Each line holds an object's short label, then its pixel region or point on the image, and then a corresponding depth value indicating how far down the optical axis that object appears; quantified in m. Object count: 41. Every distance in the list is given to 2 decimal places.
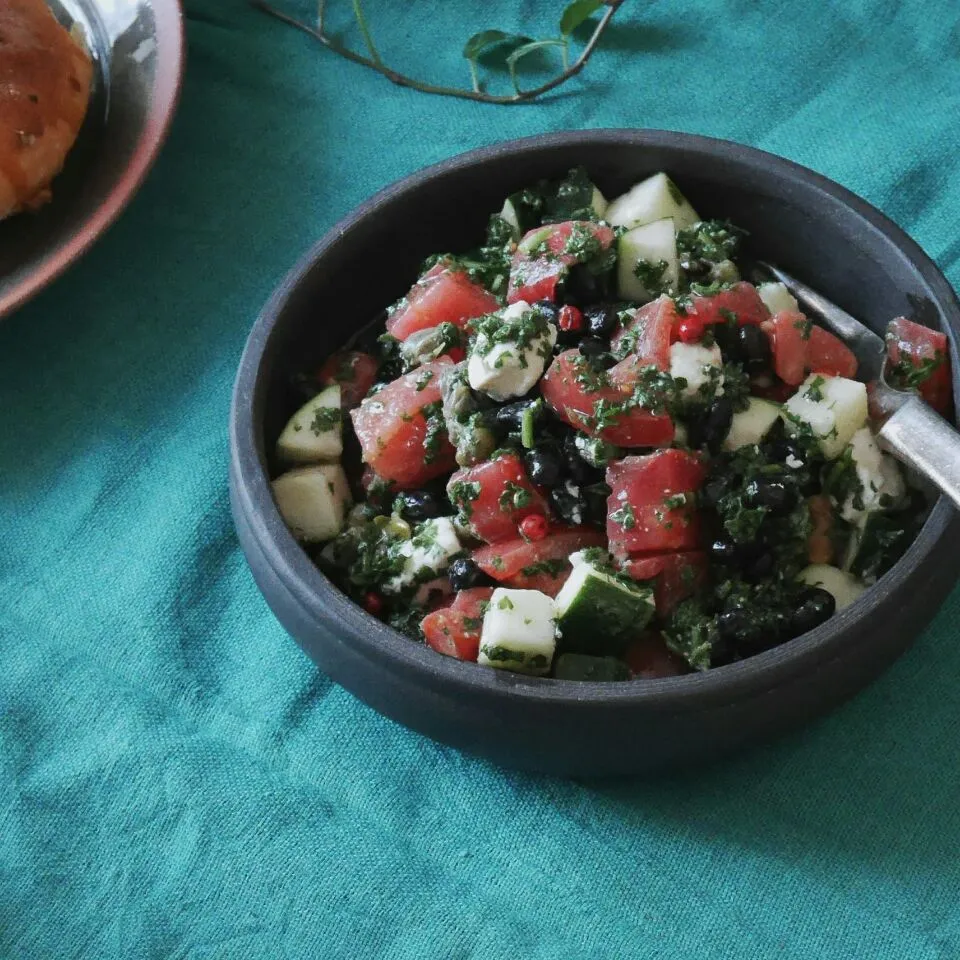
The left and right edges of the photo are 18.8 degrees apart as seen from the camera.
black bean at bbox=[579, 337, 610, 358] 0.64
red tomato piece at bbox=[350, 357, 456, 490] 0.64
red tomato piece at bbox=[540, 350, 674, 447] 0.62
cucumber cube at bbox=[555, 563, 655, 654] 0.61
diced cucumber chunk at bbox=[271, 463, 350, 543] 0.64
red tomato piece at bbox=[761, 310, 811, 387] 0.64
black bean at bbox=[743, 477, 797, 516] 0.62
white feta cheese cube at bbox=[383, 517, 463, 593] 0.63
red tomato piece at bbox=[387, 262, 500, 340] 0.66
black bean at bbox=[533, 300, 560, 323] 0.64
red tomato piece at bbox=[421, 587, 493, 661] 0.62
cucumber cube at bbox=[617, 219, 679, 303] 0.65
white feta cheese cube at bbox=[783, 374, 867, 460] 0.63
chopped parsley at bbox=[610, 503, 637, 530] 0.62
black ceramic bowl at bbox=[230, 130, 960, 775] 0.60
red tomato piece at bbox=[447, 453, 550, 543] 0.63
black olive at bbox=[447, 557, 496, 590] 0.63
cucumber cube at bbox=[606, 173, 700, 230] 0.67
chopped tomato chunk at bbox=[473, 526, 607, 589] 0.63
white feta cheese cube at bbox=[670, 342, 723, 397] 0.63
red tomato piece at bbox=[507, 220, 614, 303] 0.65
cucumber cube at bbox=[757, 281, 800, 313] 0.66
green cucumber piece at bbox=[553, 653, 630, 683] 0.61
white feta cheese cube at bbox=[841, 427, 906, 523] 0.62
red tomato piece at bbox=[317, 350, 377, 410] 0.67
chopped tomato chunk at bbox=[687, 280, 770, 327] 0.64
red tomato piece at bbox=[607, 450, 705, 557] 0.62
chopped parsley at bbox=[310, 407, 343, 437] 0.65
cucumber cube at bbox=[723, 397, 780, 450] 0.63
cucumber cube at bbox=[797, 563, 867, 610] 0.62
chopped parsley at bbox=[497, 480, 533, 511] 0.62
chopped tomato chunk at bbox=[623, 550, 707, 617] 0.62
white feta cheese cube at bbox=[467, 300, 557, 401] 0.63
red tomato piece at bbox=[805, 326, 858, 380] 0.65
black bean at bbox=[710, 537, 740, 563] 0.62
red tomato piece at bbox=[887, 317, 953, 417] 0.63
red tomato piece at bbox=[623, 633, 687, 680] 0.62
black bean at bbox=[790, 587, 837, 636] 0.61
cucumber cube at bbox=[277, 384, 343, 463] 0.65
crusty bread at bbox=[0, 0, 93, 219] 0.71
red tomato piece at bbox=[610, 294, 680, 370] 0.63
